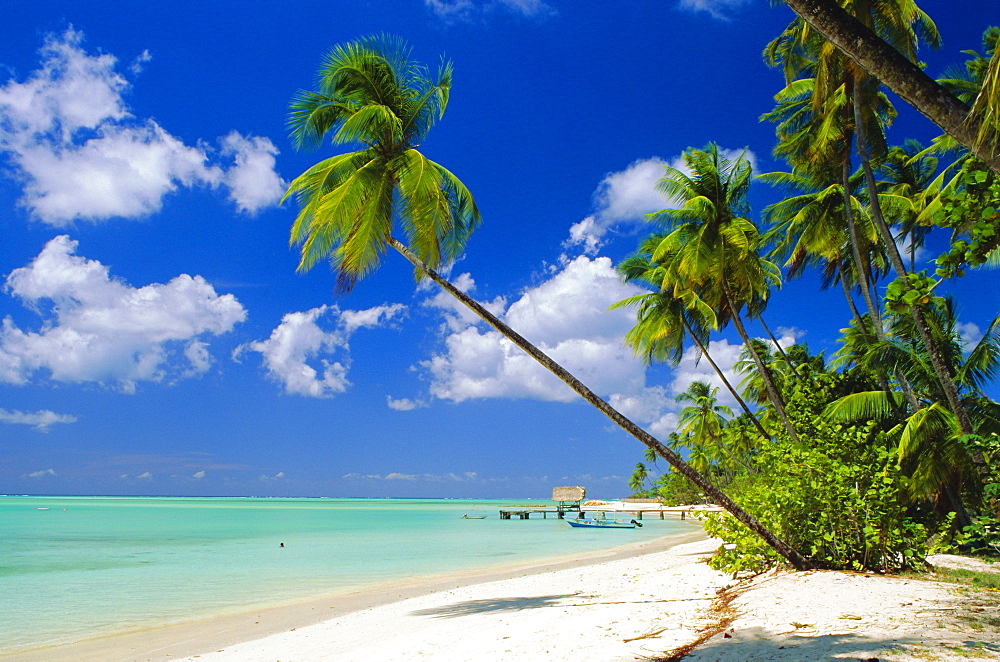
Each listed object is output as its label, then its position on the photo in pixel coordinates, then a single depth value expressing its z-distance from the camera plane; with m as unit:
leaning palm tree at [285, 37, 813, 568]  9.05
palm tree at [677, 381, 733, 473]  34.34
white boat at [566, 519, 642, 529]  37.53
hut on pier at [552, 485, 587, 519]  58.16
